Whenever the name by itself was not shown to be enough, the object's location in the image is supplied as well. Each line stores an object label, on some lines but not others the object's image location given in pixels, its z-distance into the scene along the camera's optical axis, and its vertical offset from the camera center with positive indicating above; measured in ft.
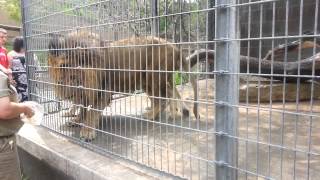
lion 7.04 +0.13
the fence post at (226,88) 5.19 -0.31
